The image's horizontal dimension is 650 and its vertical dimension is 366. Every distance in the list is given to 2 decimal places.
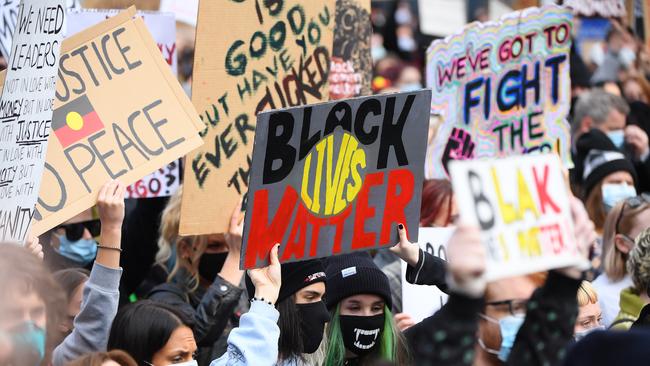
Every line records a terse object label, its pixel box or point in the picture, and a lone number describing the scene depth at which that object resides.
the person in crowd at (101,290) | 9.61
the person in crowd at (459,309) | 5.43
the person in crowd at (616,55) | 24.80
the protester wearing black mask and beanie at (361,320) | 10.03
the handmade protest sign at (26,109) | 8.46
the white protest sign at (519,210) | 5.66
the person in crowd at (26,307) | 6.26
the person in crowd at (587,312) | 10.48
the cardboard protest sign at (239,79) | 10.90
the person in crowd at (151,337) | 9.59
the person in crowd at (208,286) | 10.90
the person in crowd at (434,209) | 13.34
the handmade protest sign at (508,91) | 14.27
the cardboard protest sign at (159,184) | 12.94
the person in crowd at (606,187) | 15.34
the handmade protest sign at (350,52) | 14.30
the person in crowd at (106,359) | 8.31
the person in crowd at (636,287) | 10.35
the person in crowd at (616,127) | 18.94
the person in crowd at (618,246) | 12.70
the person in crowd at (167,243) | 12.63
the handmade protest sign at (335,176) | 9.13
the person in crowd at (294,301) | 9.22
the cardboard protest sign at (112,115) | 9.77
